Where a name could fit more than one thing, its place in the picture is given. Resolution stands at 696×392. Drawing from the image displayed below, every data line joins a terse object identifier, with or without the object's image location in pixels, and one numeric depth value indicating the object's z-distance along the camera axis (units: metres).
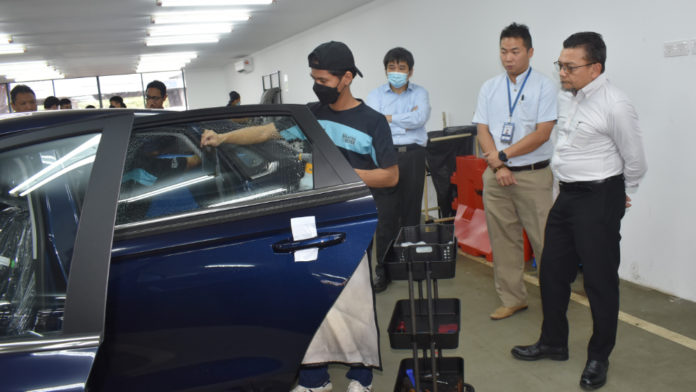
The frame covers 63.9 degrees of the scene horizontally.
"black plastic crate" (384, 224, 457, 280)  1.87
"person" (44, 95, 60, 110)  7.66
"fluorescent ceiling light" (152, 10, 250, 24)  8.10
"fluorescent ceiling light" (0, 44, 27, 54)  10.10
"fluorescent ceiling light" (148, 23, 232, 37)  9.33
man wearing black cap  1.75
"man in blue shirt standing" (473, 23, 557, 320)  3.13
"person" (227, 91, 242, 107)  10.40
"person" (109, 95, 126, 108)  9.78
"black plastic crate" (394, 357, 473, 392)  2.04
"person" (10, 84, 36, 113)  5.16
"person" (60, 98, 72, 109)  9.69
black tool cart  1.87
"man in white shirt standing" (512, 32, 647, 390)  2.41
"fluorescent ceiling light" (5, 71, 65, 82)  16.66
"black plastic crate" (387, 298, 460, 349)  1.88
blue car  1.49
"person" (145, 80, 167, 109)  5.70
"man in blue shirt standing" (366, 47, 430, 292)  4.06
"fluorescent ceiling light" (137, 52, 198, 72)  14.30
